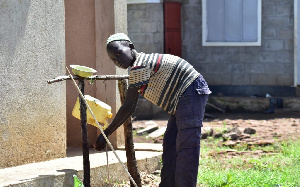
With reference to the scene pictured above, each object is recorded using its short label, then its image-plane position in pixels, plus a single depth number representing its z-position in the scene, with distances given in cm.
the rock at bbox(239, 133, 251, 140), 1100
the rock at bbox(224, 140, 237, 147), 1047
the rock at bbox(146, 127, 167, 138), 1159
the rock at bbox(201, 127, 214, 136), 1148
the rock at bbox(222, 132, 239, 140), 1099
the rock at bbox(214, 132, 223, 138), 1150
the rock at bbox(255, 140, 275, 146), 1047
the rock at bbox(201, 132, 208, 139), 1133
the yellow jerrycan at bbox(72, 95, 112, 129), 634
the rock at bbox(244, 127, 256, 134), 1157
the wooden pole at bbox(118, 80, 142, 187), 657
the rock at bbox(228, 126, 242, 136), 1123
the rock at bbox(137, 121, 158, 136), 1191
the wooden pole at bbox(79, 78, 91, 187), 606
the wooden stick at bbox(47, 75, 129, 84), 596
